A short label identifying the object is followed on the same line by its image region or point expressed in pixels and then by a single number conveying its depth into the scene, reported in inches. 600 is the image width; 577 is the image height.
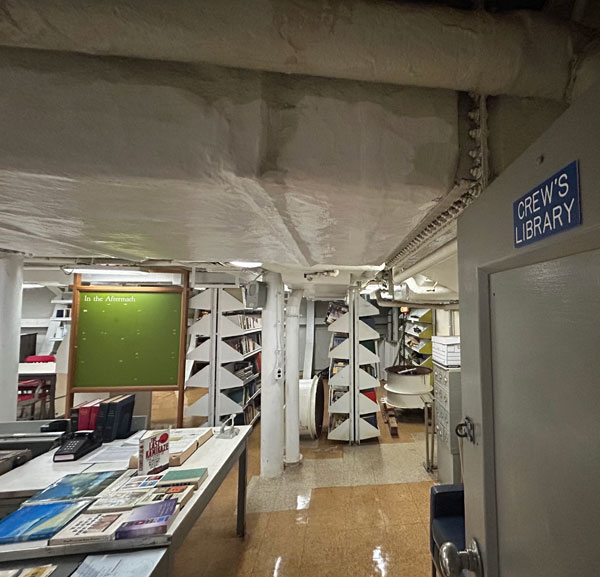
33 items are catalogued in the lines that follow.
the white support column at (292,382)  147.8
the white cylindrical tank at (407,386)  195.6
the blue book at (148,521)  50.7
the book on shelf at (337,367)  181.0
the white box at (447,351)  126.6
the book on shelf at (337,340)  188.4
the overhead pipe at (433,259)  70.1
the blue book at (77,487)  64.3
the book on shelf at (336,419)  177.9
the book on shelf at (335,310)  283.8
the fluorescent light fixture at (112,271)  146.5
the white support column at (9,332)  106.5
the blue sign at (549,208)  18.9
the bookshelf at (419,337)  276.1
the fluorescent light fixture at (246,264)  122.8
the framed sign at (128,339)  147.5
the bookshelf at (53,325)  318.7
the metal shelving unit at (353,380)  173.2
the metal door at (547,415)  19.0
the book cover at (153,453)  73.5
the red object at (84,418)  97.6
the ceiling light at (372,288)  199.6
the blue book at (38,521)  50.8
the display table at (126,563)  45.4
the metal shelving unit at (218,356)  176.1
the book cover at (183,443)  79.7
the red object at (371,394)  180.8
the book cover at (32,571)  45.0
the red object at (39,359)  240.7
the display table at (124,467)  48.9
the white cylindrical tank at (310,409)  176.9
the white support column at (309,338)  368.5
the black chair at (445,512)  70.7
